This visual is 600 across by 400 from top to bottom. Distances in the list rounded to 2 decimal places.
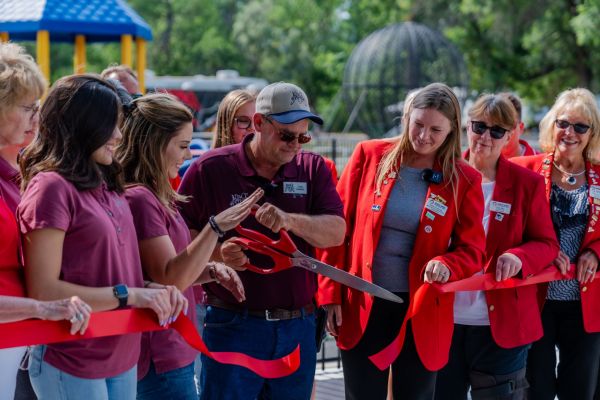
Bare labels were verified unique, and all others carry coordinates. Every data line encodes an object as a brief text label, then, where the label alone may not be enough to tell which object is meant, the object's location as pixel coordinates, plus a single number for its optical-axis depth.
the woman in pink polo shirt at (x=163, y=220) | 3.26
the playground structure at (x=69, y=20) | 10.75
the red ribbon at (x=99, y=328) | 2.83
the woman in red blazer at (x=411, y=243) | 4.13
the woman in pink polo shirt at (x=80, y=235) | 2.78
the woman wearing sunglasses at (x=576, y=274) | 4.90
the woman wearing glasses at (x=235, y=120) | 5.11
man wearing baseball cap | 3.76
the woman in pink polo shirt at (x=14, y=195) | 2.75
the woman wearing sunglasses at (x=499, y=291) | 4.55
